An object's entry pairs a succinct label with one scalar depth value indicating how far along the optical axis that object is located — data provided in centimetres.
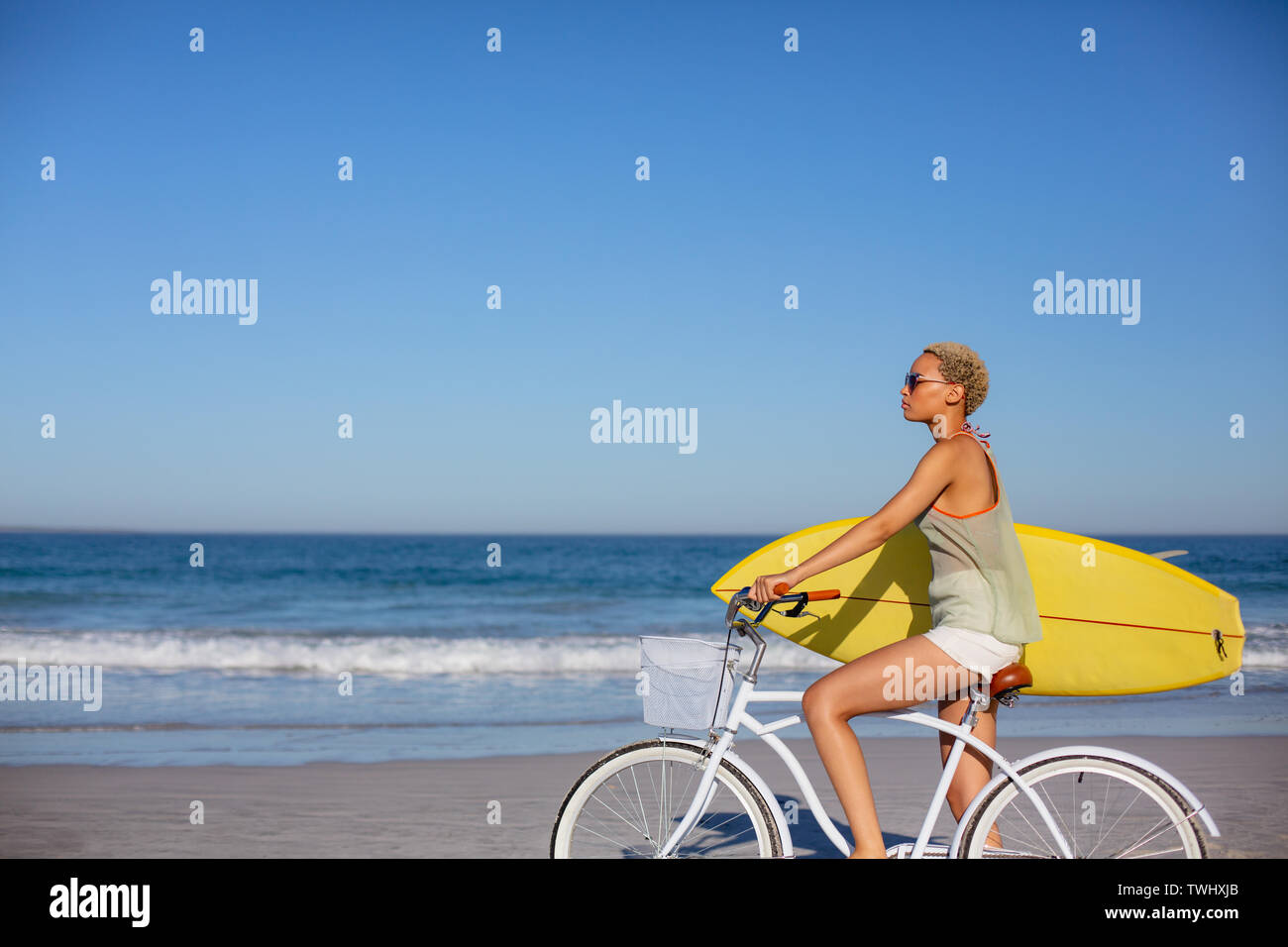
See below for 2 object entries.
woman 273
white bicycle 263
